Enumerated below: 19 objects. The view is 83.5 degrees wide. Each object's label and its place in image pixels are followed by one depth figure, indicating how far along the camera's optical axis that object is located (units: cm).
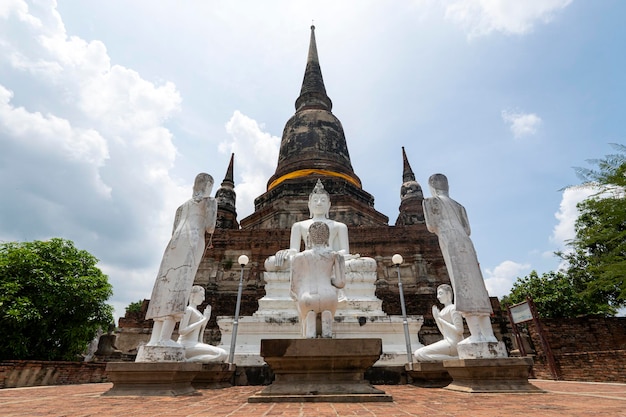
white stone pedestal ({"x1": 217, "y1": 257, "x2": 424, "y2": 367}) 764
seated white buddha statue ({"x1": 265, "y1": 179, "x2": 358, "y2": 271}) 992
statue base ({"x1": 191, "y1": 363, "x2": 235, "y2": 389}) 574
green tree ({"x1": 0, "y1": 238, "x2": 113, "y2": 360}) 1224
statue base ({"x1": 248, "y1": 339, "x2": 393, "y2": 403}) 433
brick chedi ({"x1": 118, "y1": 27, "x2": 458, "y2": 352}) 1382
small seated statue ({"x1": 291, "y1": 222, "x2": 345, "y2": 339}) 507
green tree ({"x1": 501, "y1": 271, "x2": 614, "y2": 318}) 2147
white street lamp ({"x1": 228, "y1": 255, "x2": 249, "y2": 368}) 712
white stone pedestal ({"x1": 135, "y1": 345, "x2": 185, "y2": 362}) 524
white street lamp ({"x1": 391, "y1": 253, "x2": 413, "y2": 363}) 682
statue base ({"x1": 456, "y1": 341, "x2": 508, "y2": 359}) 526
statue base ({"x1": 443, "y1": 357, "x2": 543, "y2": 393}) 505
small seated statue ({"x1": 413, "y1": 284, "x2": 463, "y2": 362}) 622
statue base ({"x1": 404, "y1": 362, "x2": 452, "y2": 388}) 608
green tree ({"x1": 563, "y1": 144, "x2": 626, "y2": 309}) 1247
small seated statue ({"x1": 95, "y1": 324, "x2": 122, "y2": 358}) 1158
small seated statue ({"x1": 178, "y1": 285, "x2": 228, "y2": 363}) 617
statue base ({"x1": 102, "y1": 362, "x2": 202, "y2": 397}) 494
